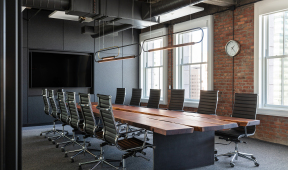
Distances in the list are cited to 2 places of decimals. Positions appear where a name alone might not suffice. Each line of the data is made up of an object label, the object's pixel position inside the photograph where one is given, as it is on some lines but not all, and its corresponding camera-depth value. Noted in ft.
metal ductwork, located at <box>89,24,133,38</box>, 26.82
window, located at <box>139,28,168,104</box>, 29.17
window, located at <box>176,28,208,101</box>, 25.11
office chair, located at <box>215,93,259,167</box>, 14.27
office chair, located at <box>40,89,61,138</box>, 21.16
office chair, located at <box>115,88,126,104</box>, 25.73
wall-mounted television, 27.48
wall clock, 21.27
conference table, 11.84
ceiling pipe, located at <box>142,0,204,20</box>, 18.17
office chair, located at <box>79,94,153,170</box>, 11.69
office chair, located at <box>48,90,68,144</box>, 19.81
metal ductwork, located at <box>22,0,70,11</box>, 17.31
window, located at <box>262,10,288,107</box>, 18.88
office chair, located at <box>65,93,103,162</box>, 13.78
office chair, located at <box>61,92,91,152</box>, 15.70
